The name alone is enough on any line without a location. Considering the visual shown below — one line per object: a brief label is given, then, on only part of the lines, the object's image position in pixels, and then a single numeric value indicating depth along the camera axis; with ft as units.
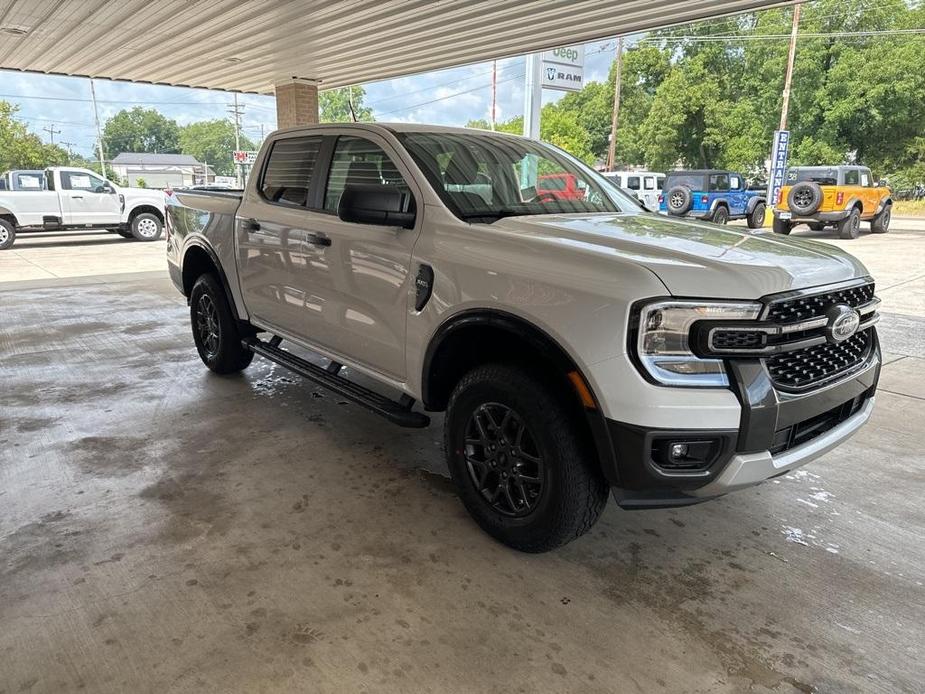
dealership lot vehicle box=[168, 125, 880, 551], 7.03
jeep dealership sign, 34.63
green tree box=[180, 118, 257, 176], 397.19
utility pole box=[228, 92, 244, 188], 212.11
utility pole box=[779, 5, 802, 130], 90.30
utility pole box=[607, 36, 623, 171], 122.31
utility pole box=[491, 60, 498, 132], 85.25
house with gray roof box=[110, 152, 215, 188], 284.41
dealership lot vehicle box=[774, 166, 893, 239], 53.62
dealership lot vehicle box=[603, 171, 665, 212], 69.77
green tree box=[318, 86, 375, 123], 222.48
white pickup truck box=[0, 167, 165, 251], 48.03
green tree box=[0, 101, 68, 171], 112.68
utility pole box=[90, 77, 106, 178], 172.14
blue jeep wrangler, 61.67
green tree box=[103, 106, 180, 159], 391.65
